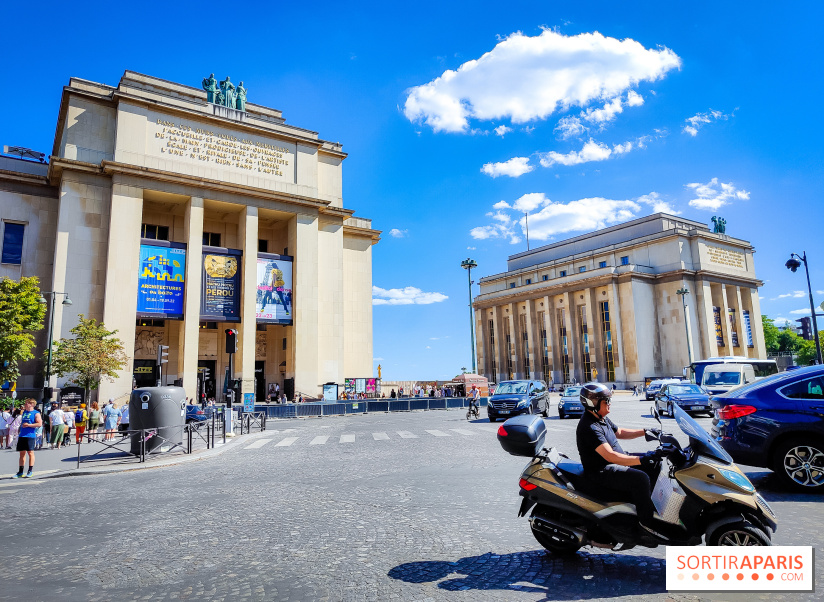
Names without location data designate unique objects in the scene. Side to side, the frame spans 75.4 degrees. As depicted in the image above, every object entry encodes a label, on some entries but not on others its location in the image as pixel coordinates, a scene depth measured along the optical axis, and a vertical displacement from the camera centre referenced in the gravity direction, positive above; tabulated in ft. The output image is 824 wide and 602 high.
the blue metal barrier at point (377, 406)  117.08 -5.31
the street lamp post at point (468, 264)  161.99 +34.48
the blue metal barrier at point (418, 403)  121.90 -5.12
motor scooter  13.79 -3.45
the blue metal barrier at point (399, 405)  119.24 -5.41
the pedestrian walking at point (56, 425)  58.70 -3.81
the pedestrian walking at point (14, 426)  59.72 -3.76
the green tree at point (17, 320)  89.10 +12.36
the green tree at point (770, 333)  325.62 +22.56
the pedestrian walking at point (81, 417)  59.74 -3.29
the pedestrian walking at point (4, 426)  60.49 -3.78
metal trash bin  48.48 -2.42
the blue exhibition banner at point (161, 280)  120.37 +24.45
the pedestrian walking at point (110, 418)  64.69 -3.44
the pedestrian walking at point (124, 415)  74.82 -3.68
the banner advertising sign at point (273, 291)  133.28 +23.44
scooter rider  14.47 -2.30
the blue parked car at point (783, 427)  24.45 -2.64
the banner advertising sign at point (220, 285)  127.13 +24.26
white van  80.79 -0.72
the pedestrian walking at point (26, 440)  39.20 -3.53
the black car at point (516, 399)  70.64 -2.95
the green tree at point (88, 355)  97.78 +6.35
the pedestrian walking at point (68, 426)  62.08 -4.20
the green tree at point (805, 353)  305.79 +9.96
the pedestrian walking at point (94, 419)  67.21 -3.67
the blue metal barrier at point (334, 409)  108.58 -5.26
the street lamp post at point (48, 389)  90.95 +0.28
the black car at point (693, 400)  69.05 -3.52
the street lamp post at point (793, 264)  90.18 +17.75
